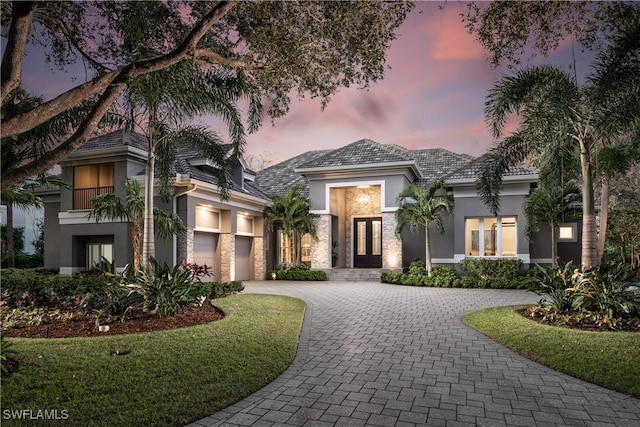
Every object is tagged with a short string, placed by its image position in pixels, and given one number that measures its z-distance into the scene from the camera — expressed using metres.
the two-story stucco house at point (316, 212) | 15.70
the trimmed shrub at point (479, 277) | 15.77
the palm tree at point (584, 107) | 8.55
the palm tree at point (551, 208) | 15.01
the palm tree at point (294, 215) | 19.34
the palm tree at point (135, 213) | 10.67
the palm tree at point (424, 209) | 16.75
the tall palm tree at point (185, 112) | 8.17
